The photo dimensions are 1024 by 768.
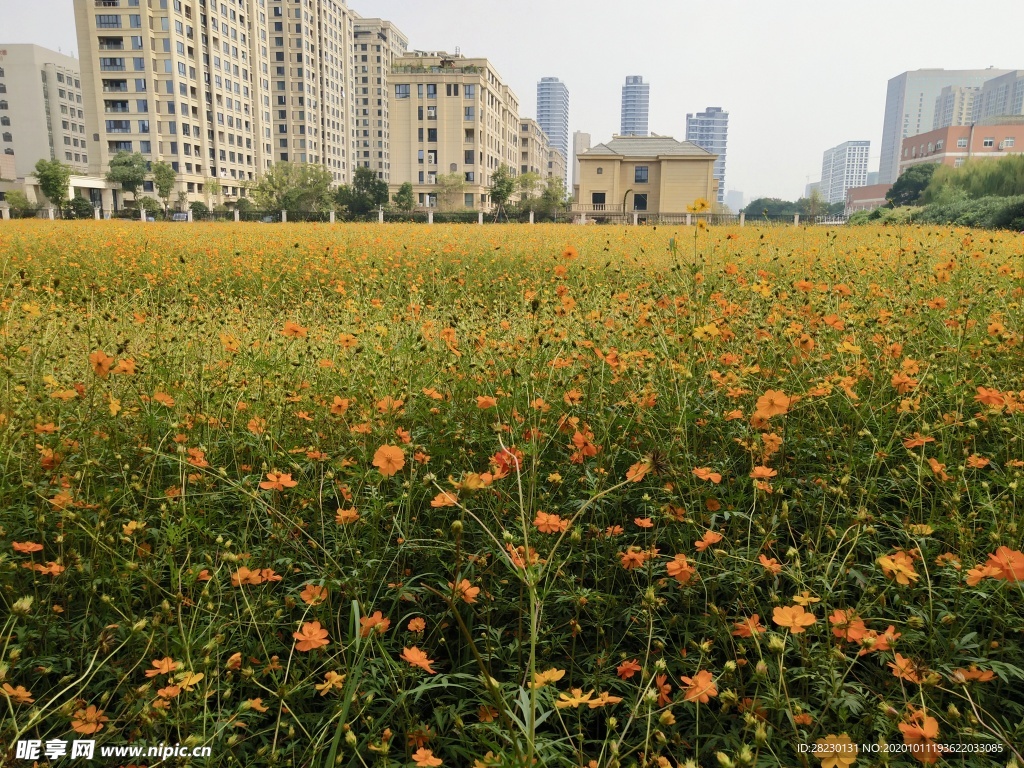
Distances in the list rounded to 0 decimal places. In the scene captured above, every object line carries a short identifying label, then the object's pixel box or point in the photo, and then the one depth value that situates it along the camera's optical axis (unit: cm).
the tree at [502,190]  4700
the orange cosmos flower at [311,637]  112
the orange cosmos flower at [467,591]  124
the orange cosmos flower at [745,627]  120
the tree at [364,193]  4225
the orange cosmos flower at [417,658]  108
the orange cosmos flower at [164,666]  109
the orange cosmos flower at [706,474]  146
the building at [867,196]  9262
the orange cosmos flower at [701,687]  99
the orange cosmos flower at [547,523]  136
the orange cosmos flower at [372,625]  100
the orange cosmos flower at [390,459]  135
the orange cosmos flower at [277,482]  141
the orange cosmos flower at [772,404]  156
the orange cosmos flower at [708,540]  130
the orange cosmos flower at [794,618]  101
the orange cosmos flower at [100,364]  161
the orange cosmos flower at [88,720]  106
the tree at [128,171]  4738
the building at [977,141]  7019
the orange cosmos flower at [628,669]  124
